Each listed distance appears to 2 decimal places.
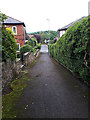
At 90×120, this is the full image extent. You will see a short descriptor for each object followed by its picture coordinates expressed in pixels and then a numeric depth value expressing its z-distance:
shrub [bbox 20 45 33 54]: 11.37
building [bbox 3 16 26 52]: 17.21
